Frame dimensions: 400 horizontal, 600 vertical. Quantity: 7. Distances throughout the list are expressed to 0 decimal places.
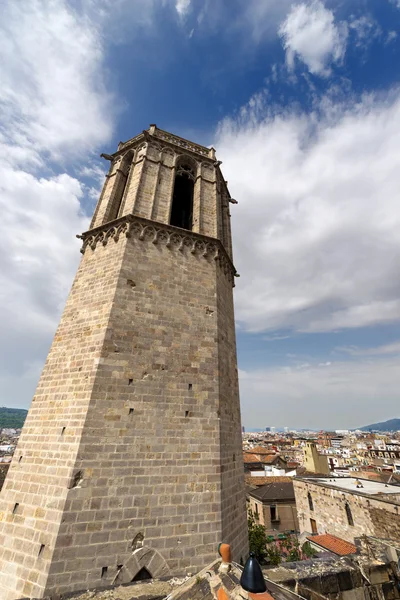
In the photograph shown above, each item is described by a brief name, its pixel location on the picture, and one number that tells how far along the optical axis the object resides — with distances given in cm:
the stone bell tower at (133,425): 545
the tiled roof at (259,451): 5794
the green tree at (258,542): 1485
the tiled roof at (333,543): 1598
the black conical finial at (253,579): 260
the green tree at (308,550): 1754
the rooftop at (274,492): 2789
